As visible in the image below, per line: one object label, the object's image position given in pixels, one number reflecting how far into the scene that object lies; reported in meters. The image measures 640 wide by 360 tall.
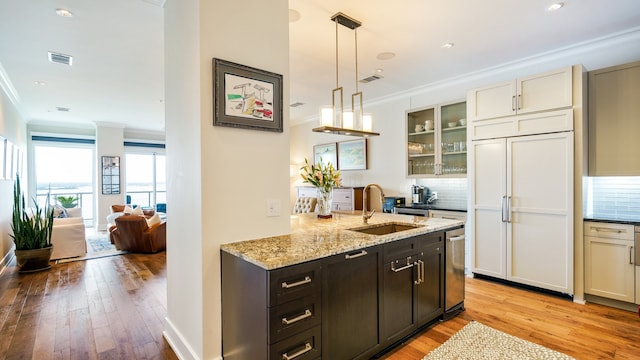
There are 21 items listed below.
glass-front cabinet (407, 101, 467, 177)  4.53
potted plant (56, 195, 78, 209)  7.85
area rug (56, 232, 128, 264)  5.28
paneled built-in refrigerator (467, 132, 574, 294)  3.36
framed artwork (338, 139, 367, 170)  6.04
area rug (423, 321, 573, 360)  2.32
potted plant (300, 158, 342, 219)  3.04
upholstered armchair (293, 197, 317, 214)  6.06
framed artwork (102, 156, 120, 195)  8.12
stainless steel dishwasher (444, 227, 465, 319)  2.90
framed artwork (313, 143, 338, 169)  6.66
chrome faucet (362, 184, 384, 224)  2.98
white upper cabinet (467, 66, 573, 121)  3.35
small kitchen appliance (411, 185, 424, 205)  4.91
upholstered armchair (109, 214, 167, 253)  5.38
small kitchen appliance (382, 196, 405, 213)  4.93
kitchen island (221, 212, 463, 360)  1.65
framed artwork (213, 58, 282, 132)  2.02
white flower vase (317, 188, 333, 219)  3.21
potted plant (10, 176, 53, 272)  4.43
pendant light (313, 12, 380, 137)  2.86
